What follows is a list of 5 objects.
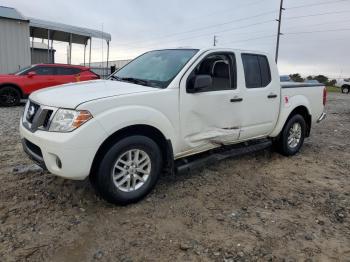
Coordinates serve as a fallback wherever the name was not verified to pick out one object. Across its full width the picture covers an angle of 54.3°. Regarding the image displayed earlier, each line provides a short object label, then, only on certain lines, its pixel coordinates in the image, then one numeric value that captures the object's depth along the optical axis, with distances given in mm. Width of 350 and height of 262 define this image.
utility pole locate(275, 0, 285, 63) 37131
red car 11805
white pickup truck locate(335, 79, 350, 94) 33000
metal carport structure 17625
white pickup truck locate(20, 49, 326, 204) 3273
